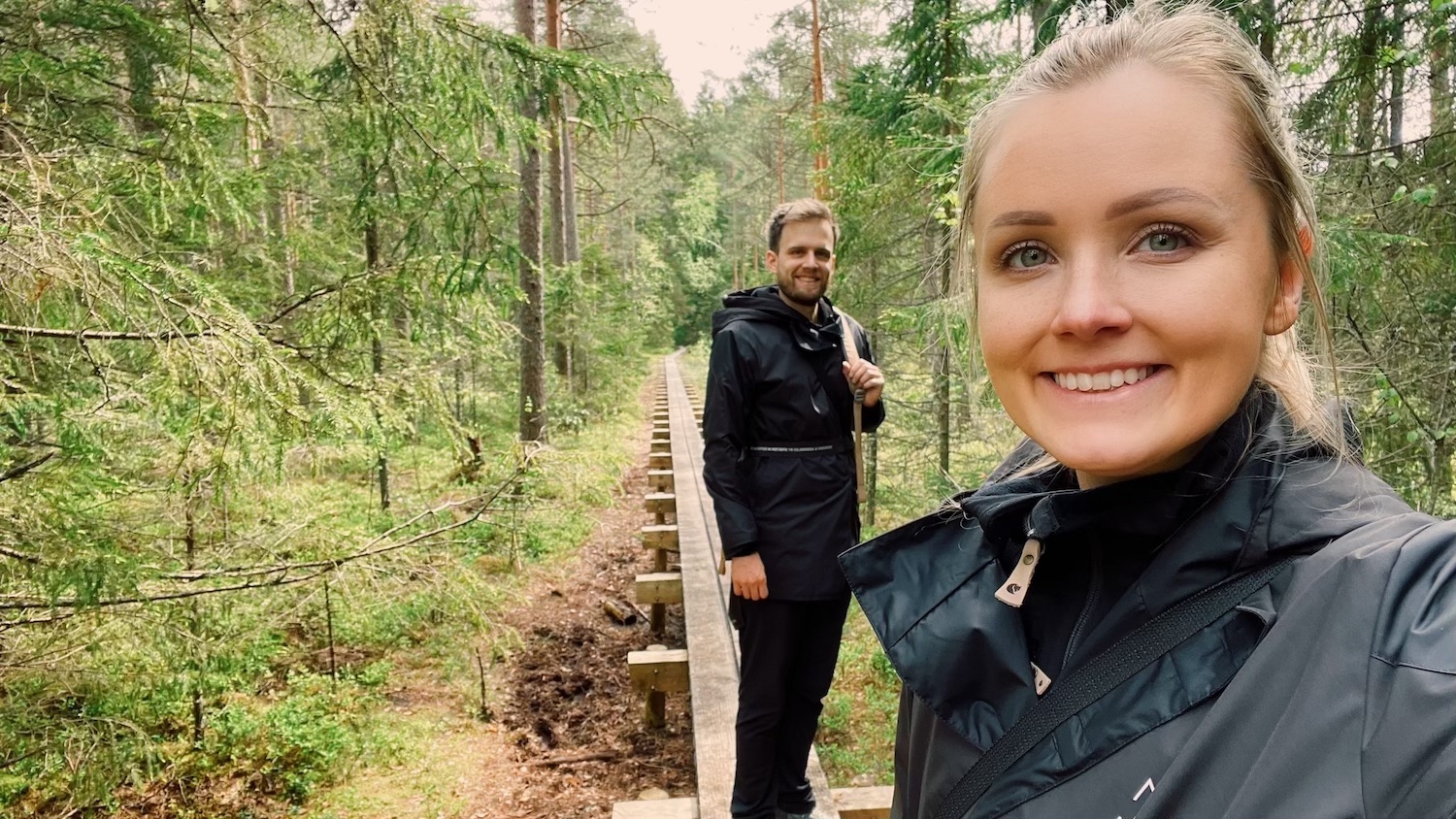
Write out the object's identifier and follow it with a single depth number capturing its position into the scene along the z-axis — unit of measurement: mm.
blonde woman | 677
